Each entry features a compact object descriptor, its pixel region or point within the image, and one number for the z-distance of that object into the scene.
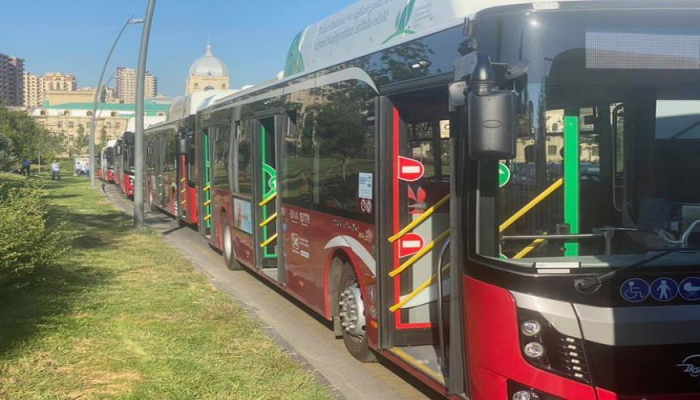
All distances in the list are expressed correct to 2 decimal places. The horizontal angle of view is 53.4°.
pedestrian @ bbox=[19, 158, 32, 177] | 47.43
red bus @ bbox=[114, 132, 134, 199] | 26.41
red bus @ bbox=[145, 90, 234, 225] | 16.19
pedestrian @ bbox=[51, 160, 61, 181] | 51.37
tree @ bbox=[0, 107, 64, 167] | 52.56
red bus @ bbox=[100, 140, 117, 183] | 45.94
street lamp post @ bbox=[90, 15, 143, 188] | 37.97
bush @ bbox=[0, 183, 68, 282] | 7.79
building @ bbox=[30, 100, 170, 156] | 143.38
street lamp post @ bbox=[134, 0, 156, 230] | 16.23
